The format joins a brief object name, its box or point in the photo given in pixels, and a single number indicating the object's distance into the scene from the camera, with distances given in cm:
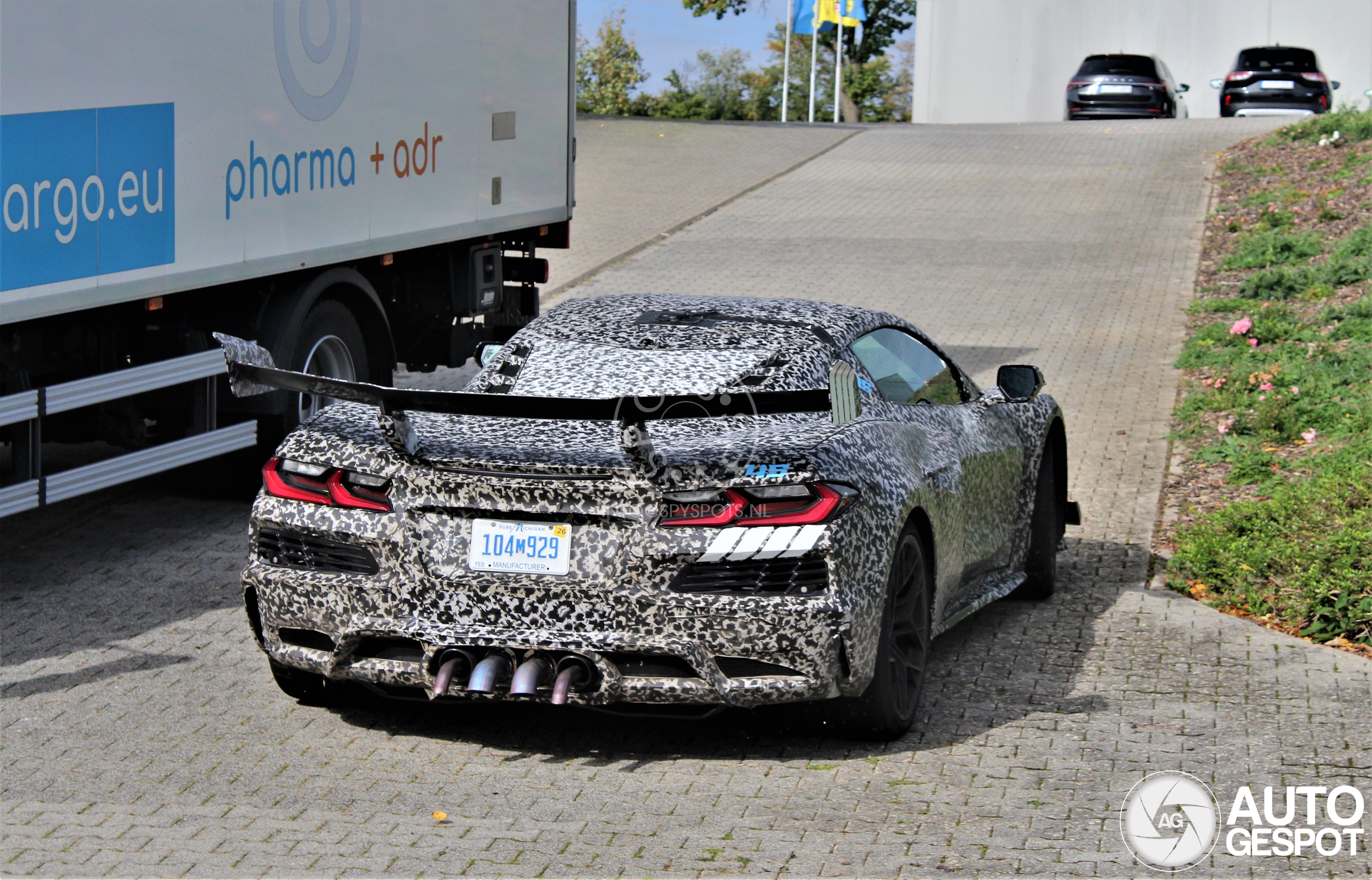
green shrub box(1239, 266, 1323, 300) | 1620
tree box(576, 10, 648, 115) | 6569
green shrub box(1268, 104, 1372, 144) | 2584
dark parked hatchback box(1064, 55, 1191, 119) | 3481
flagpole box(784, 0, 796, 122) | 5081
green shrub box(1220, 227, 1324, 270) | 1805
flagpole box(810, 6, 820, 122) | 4978
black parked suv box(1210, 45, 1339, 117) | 3525
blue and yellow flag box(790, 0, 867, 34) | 4981
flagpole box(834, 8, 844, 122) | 5192
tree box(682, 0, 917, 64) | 7075
